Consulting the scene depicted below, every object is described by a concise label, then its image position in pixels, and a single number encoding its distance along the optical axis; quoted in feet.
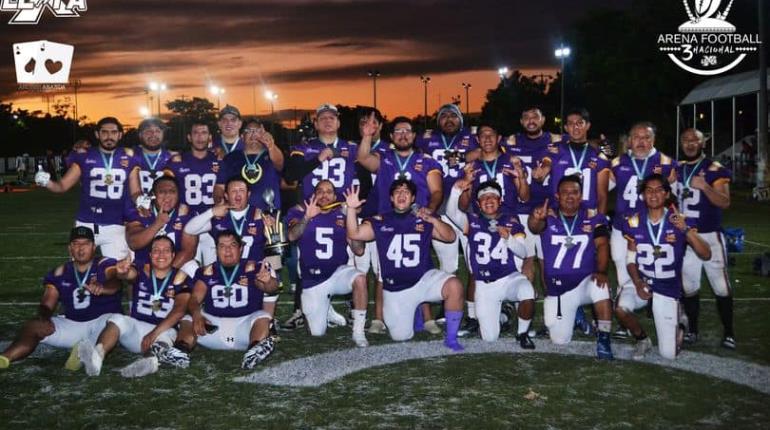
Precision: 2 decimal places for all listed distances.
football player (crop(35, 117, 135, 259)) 25.59
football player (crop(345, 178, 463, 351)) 22.66
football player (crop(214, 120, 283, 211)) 24.91
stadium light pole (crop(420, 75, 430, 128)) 275.18
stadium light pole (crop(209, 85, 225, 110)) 191.46
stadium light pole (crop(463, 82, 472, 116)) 355.97
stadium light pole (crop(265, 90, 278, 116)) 195.83
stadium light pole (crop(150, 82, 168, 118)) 181.48
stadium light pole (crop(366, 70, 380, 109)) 218.38
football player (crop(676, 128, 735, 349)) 22.12
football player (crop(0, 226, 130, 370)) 20.42
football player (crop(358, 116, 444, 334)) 24.45
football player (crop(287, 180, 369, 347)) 23.54
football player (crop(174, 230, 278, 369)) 20.98
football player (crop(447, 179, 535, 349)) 22.40
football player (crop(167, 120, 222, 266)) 25.68
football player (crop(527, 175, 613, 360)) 21.95
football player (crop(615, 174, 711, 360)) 20.68
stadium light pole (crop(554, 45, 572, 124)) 145.96
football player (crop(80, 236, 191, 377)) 19.71
